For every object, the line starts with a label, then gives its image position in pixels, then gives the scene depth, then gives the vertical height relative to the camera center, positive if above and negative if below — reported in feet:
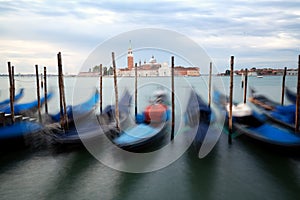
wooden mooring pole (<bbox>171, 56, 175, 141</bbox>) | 22.49 -0.28
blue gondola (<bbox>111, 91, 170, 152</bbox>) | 18.51 -4.51
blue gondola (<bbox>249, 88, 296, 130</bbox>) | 23.53 -3.88
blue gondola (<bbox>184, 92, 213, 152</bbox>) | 19.66 -3.70
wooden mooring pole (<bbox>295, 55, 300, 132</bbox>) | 19.98 -2.71
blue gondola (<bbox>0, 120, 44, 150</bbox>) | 19.25 -4.28
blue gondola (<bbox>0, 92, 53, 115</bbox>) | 27.53 -3.42
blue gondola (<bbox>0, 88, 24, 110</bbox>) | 30.79 -2.85
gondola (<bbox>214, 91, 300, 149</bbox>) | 17.52 -4.22
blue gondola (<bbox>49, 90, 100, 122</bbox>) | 25.14 -3.46
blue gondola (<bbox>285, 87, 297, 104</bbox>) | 33.79 -2.72
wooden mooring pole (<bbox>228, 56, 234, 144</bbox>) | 21.01 -1.74
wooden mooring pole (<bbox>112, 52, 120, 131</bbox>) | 21.47 -1.66
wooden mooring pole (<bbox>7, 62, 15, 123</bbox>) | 22.25 -1.55
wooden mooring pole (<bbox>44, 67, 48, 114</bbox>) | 29.31 -1.06
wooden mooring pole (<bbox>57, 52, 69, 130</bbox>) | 20.47 -1.72
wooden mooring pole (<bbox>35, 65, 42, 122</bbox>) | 27.59 +0.17
